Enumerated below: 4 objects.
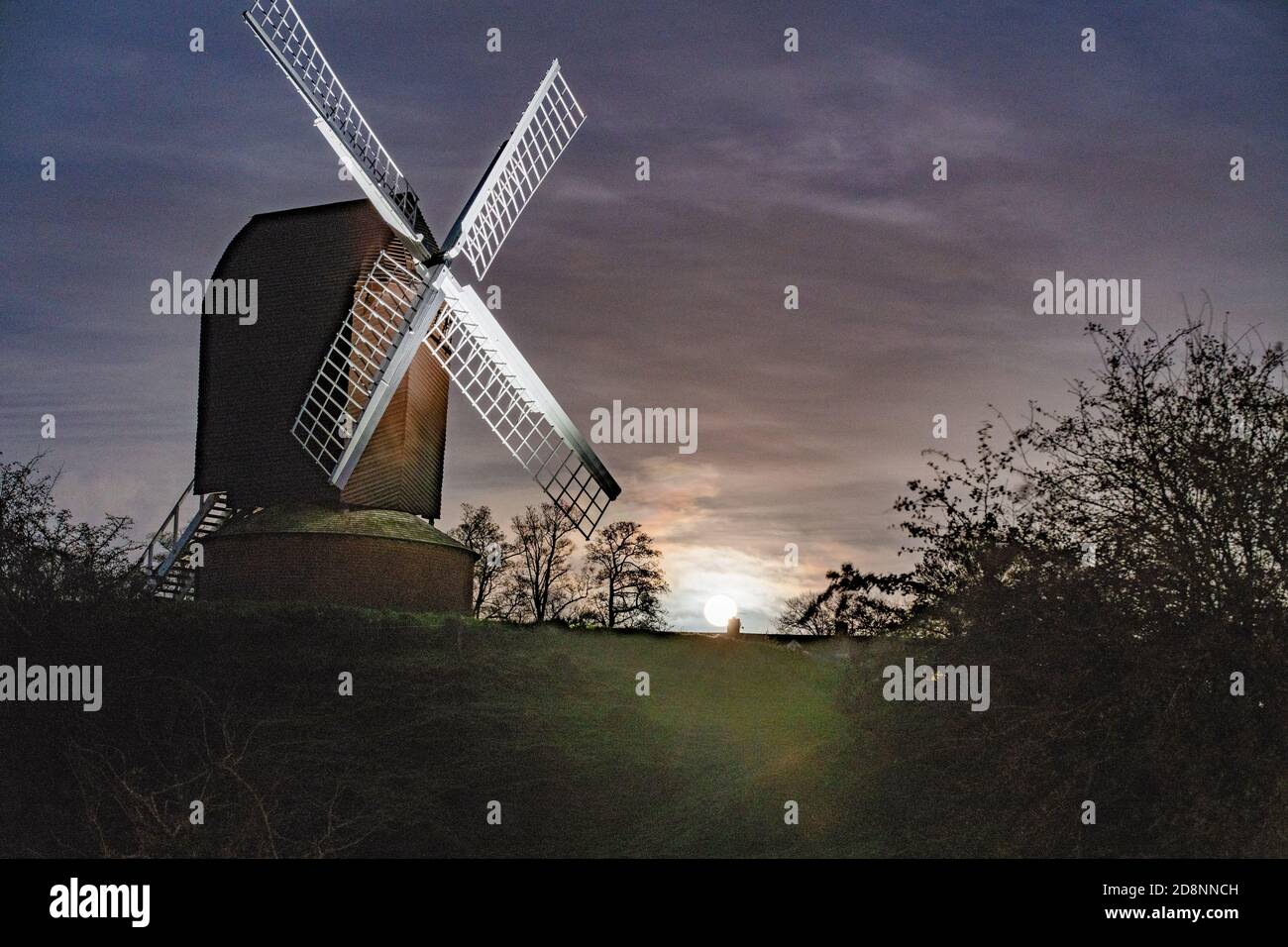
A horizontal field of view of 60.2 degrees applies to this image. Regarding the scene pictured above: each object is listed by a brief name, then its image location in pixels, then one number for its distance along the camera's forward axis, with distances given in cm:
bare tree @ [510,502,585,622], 4300
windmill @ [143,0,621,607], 2483
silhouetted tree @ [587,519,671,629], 4116
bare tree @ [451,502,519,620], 4325
